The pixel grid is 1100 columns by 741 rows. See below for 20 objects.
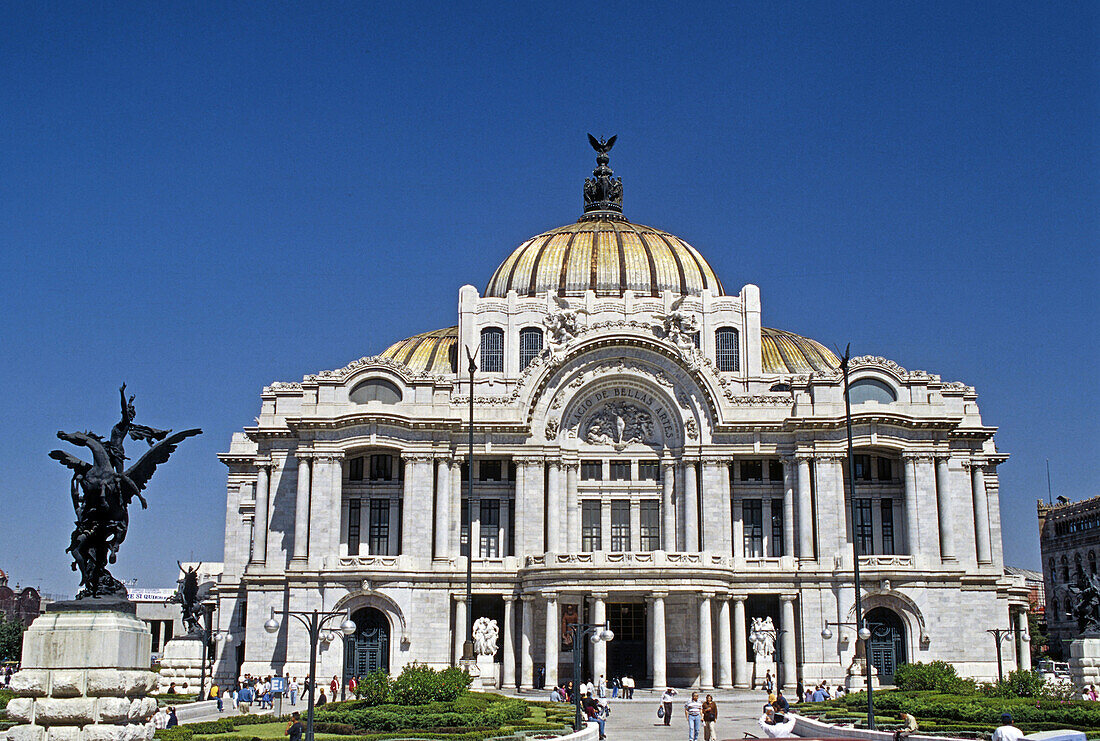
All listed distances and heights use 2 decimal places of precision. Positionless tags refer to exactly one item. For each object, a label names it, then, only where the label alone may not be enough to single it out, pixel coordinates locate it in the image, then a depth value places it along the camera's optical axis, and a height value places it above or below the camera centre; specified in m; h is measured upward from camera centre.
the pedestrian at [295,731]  36.88 -3.27
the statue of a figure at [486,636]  69.25 -0.80
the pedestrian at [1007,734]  23.84 -2.04
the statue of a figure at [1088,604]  59.06 +1.12
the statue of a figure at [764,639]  71.44 -0.84
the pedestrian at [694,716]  42.88 -3.20
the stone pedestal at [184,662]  69.19 -2.40
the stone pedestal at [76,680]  22.28 -1.12
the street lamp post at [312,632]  36.56 -0.49
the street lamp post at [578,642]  43.28 -0.77
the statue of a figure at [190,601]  73.50 +1.06
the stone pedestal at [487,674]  66.94 -2.79
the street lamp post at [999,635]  70.88 -0.48
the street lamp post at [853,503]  57.98 +6.10
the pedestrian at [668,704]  50.41 -3.25
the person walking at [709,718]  41.59 -3.14
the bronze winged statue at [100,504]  23.67 +2.15
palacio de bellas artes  71.75 +6.49
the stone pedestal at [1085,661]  55.91 -1.52
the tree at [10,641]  112.71 -2.15
